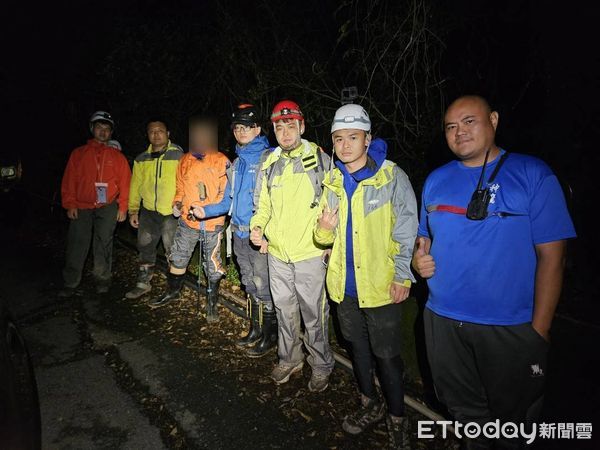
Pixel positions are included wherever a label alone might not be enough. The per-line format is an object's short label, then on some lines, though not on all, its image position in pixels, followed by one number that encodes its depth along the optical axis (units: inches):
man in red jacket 221.0
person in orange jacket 178.9
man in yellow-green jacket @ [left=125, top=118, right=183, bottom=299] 209.3
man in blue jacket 155.5
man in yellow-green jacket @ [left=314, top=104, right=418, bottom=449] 105.0
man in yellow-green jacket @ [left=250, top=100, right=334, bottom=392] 127.3
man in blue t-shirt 79.7
